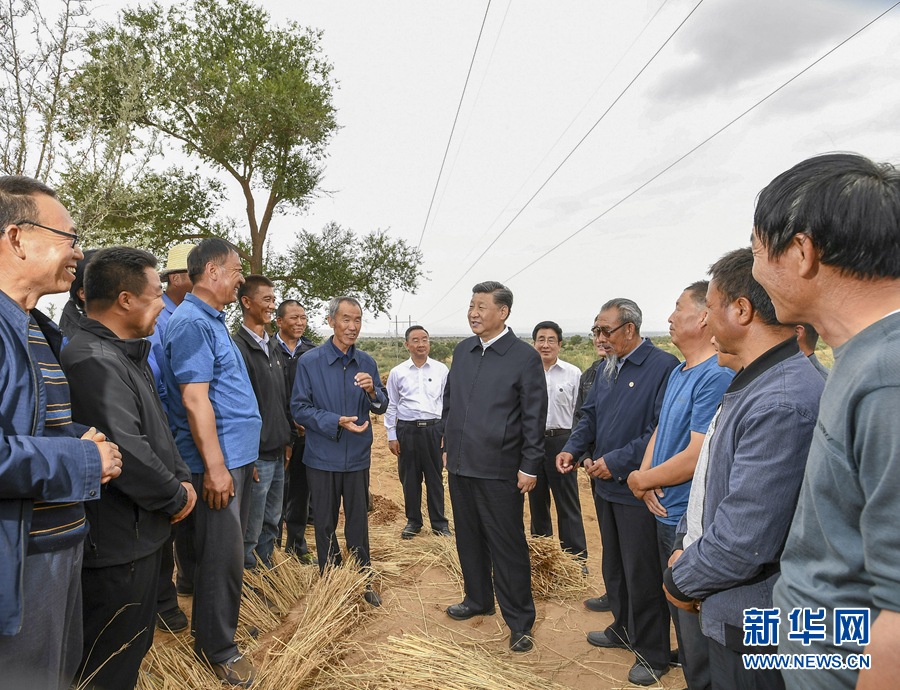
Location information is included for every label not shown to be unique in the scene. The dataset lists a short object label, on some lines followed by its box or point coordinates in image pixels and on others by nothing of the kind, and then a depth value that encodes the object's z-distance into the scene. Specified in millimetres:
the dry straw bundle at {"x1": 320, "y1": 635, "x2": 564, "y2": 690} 2588
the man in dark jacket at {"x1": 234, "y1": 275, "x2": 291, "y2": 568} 4180
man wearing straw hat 3589
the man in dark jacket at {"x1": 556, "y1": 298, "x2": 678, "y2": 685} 3246
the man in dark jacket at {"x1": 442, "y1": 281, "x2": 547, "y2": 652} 3725
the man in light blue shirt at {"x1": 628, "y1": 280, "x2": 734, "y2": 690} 2713
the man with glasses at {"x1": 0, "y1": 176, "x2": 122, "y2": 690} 1606
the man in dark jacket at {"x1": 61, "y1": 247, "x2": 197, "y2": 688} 2223
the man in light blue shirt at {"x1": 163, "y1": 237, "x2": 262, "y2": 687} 2916
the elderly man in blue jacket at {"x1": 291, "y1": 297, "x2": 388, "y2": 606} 4184
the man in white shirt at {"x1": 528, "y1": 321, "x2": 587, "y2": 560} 5438
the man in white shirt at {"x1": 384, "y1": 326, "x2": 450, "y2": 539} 6163
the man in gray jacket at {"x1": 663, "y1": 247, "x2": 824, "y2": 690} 1642
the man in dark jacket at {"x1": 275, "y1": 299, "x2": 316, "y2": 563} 5211
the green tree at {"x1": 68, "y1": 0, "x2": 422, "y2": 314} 14289
